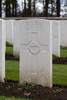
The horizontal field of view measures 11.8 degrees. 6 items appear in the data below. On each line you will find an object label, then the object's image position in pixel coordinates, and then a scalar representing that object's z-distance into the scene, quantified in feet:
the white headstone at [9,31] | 49.45
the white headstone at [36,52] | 20.75
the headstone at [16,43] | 36.97
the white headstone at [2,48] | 21.80
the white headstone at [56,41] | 37.93
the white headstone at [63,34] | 54.70
